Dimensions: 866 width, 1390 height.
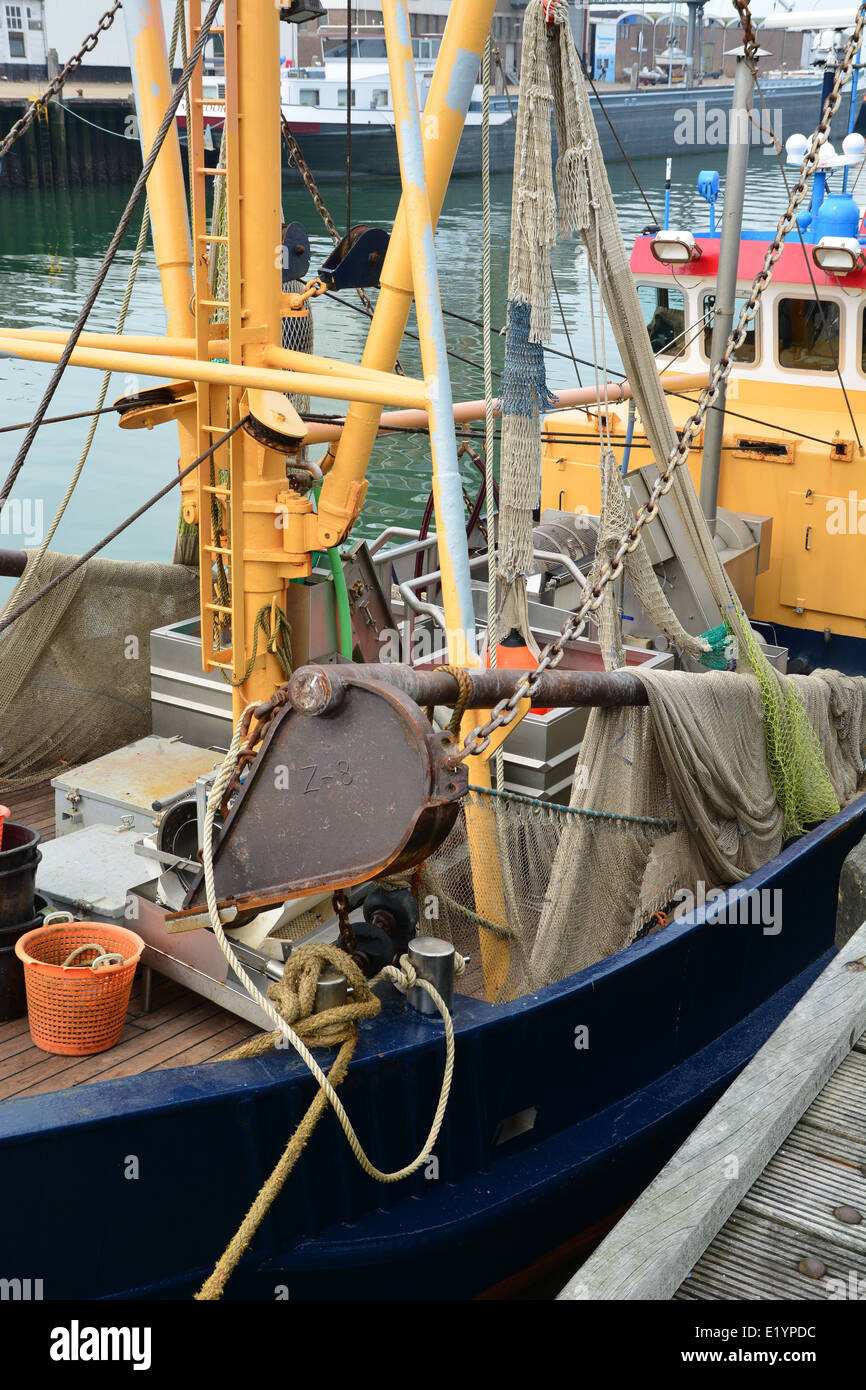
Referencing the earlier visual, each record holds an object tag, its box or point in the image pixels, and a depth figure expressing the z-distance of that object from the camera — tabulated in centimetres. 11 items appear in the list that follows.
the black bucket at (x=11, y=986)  461
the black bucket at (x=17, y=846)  461
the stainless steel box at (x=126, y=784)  584
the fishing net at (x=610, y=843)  489
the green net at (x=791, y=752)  589
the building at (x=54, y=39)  4997
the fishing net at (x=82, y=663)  688
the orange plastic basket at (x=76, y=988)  437
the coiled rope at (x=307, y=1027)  389
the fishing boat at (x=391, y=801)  392
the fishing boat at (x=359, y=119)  5034
